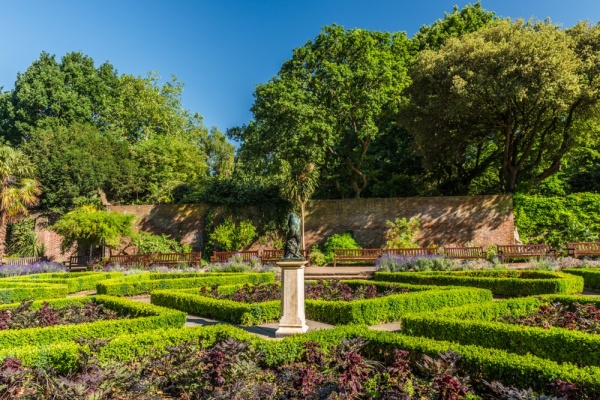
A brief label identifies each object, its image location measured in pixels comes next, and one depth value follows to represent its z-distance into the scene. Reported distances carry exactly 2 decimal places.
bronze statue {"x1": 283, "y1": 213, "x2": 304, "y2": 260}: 7.55
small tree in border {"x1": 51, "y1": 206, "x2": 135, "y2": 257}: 21.27
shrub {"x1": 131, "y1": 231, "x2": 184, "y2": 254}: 23.12
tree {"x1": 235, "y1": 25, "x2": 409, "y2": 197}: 20.44
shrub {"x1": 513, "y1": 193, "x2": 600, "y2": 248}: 19.80
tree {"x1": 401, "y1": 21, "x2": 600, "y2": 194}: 17.00
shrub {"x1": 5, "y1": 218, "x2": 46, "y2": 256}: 25.44
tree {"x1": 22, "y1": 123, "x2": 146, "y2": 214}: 25.94
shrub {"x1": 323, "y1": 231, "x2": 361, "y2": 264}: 21.47
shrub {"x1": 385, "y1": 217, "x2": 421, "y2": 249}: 21.00
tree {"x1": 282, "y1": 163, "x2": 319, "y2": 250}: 21.62
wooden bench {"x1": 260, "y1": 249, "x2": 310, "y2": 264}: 20.44
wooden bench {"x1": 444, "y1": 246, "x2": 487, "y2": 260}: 18.34
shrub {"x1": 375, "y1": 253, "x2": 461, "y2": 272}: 15.23
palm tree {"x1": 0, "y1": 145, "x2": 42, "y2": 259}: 22.52
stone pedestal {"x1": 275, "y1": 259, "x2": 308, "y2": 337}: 7.43
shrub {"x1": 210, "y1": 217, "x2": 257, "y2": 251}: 23.06
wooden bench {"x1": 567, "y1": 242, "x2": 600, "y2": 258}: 17.00
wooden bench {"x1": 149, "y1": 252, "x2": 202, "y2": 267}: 20.88
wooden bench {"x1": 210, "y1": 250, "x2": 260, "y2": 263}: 21.28
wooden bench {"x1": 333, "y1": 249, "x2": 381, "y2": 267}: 19.45
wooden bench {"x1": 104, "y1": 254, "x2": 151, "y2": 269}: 20.81
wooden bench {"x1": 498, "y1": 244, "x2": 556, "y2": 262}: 18.00
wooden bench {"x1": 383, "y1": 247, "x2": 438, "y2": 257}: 19.00
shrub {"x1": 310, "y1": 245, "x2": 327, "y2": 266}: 20.41
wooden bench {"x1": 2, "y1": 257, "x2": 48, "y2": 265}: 23.22
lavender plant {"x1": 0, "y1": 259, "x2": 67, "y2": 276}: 18.44
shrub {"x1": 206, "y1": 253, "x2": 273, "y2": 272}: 17.02
